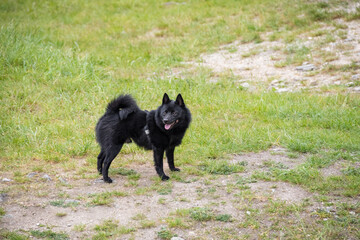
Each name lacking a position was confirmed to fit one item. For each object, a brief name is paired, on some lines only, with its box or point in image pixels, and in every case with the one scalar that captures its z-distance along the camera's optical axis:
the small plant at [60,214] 9.16
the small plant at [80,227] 8.52
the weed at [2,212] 9.09
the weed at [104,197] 9.85
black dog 11.39
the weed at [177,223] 8.71
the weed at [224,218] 9.01
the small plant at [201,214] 9.05
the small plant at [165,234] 8.33
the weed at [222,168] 11.89
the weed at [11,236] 8.05
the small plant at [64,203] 9.64
